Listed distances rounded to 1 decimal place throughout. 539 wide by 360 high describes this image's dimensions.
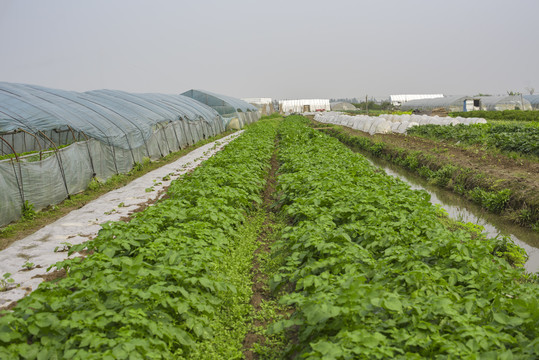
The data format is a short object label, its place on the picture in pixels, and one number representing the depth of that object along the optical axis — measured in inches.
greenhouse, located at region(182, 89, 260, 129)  1396.4
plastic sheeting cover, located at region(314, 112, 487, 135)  969.1
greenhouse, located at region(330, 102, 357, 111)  3041.1
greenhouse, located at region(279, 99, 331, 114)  3268.5
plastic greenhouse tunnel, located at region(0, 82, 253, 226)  328.5
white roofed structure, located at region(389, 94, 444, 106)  3016.2
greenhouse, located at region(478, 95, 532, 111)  1547.5
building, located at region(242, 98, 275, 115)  2714.1
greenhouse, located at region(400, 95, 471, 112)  1867.1
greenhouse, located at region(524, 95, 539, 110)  1664.6
